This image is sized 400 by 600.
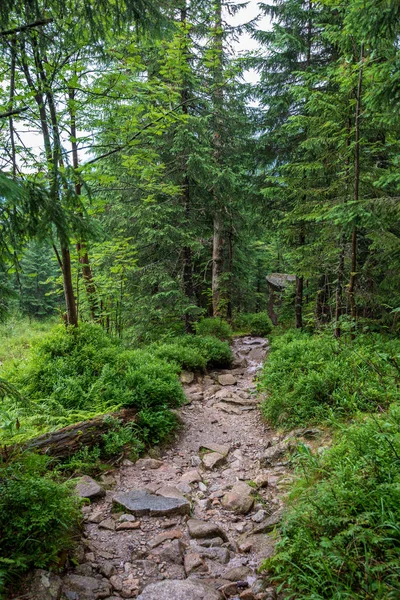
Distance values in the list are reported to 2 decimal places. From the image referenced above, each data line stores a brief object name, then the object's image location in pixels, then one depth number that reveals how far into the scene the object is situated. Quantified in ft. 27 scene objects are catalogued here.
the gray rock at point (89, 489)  13.41
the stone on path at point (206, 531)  11.90
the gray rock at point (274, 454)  17.14
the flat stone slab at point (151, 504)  12.97
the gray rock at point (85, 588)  8.72
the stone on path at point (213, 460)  17.38
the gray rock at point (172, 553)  10.72
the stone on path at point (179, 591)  8.82
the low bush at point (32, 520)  8.75
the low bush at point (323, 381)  17.76
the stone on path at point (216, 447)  18.95
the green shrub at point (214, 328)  41.28
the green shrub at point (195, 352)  29.84
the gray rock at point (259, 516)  12.91
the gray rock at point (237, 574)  9.80
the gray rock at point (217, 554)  10.76
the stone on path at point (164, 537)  11.44
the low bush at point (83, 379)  18.02
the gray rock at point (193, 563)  10.28
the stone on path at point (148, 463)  16.60
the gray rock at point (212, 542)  11.48
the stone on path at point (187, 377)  29.17
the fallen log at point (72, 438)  14.46
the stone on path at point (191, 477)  15.90
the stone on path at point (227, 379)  30.68
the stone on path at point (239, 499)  13.57
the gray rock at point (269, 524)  11.64
